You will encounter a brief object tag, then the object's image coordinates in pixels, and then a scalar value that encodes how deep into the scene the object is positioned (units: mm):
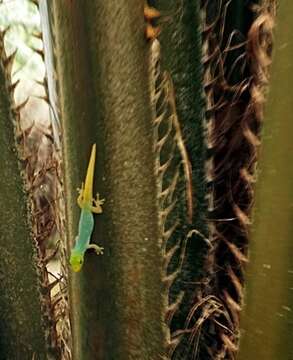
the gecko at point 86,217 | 337
